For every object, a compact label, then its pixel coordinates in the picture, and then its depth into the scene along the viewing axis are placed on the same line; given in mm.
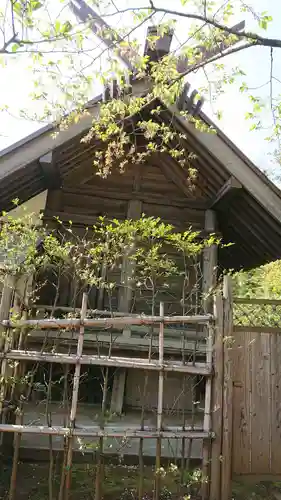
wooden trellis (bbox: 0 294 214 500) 3486
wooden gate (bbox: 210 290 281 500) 3797
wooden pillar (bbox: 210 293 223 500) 3688
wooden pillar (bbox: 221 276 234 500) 3705
